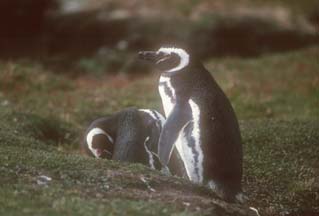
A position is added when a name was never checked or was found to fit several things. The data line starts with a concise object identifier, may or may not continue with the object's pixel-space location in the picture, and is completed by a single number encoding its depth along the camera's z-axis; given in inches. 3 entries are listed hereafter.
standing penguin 578.2
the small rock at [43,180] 513.0
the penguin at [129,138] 647.8
